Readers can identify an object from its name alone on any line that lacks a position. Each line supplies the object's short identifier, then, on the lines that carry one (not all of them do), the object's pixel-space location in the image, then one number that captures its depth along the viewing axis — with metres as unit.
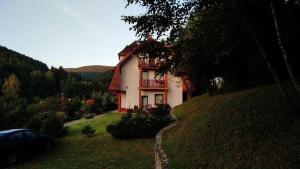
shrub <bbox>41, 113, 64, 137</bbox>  13.40
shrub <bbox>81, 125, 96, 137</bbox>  13.36
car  9.70
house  25.93
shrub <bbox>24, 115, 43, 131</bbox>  13.90
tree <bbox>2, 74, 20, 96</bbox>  57.80
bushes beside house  12.34
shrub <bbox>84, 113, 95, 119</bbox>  23.57
